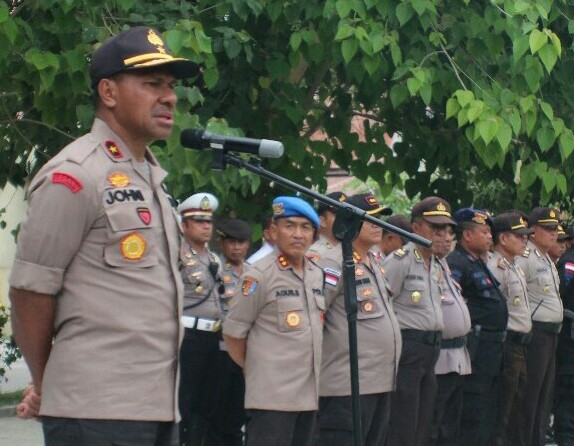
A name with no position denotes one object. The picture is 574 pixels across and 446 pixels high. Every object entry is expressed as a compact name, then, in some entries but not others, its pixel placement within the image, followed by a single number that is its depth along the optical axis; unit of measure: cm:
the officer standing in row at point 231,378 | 1492
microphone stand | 803
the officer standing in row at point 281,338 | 1087
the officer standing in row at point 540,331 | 1725
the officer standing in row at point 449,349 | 1412
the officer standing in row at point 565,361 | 1920
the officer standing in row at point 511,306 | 1631
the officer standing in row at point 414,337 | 1334
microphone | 694
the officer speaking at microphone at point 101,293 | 550
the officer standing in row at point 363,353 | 1190
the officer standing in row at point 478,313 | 1542
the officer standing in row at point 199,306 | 1412
